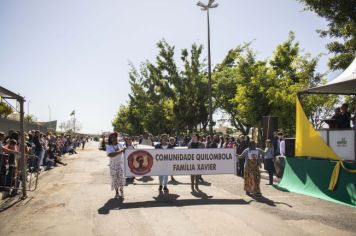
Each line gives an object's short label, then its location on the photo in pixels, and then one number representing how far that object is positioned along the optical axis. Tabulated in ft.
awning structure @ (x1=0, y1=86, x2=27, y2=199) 40.63
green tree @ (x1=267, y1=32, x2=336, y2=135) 93.60
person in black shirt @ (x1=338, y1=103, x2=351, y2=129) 44.88
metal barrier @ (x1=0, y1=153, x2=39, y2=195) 41.70
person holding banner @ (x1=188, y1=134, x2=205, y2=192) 49.53
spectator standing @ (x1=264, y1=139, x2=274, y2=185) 52.21
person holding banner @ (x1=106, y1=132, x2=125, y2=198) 41.16
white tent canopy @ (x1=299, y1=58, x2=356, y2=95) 44.49
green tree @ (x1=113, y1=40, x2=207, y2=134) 146.61
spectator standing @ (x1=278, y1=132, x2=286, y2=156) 58.43
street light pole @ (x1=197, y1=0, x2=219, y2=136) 95.14
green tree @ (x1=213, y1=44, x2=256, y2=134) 118.83
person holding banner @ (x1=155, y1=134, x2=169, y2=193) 48.12
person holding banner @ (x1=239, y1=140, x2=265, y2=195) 43.37
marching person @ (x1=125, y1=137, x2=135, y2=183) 55.92
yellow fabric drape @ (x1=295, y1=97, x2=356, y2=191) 39.65
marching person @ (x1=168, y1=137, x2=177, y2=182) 48.42
